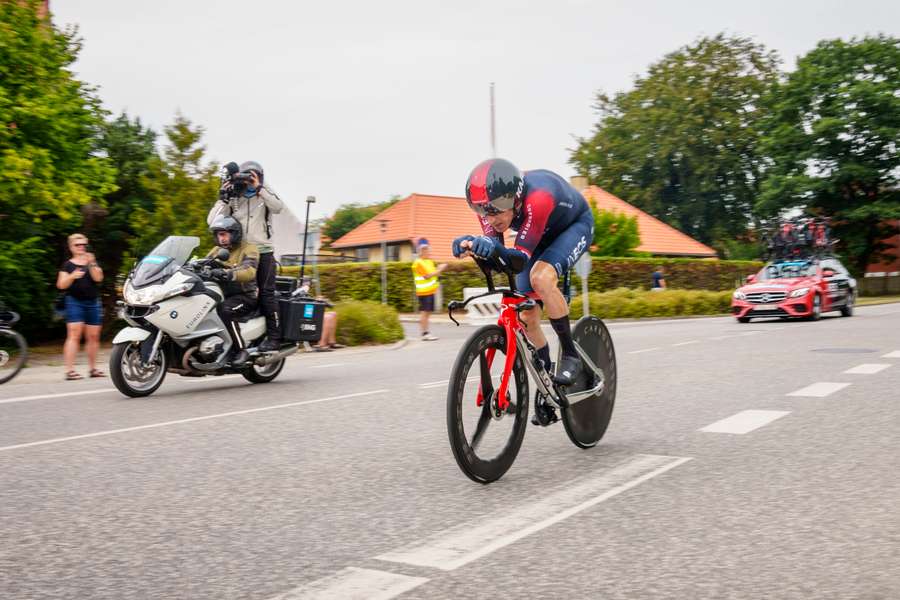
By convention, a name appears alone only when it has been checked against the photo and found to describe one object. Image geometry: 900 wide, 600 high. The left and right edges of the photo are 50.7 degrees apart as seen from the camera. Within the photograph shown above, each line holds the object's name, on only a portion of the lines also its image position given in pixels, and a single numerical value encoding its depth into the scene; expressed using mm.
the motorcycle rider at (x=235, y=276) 10109
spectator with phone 11719
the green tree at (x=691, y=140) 63531
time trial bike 4777
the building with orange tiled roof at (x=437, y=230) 53125
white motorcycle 9438
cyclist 4984
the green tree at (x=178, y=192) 16734
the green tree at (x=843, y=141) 55500
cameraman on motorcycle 10289
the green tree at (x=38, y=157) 14422
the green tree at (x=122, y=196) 17500
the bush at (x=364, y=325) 18375
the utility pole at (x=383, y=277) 33553
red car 23188
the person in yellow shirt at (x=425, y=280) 20000
